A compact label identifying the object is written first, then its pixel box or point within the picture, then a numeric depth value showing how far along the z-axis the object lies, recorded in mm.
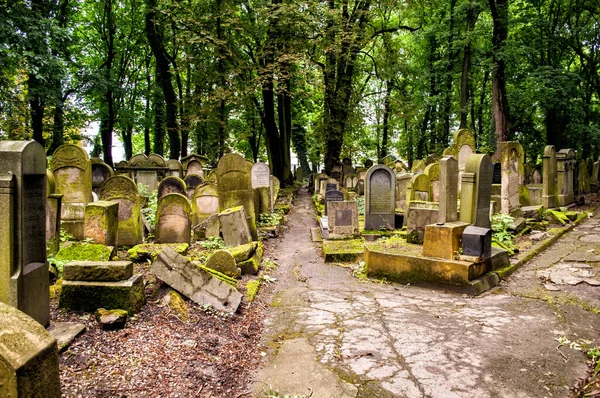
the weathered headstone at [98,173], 13598
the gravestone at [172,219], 8070
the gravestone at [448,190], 6750
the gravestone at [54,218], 6172
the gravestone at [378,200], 9977
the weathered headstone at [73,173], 9238
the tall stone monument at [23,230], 3248
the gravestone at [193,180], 14211
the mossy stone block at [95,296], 3934
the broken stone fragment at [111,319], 3627
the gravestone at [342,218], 9227
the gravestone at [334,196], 12414
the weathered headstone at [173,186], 11062
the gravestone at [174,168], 16656
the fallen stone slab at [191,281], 4609
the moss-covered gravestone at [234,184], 9164
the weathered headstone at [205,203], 9883
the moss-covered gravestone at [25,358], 1596
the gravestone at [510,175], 10438
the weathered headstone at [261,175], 13914
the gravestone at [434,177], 10797
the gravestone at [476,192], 6586
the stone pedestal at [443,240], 6172
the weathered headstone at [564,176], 12891
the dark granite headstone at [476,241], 6070
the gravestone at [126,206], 7977
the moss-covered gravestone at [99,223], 6379
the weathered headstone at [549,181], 12039
